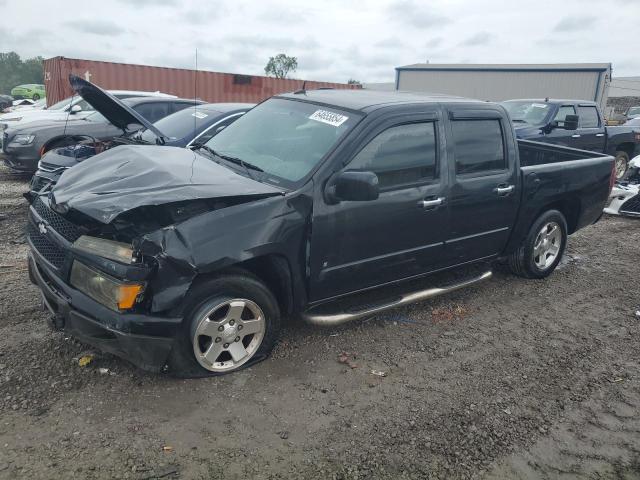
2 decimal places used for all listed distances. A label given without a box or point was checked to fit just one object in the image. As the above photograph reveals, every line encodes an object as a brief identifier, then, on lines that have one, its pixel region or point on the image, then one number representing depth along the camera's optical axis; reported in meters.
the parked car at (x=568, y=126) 9.24
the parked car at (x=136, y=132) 4.95
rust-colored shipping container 15.77
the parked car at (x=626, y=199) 7.96
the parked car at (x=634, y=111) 25.38
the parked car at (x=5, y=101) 28.96
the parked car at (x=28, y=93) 36.16
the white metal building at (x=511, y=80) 25.72
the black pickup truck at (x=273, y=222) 2.85
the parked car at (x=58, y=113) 8.98
